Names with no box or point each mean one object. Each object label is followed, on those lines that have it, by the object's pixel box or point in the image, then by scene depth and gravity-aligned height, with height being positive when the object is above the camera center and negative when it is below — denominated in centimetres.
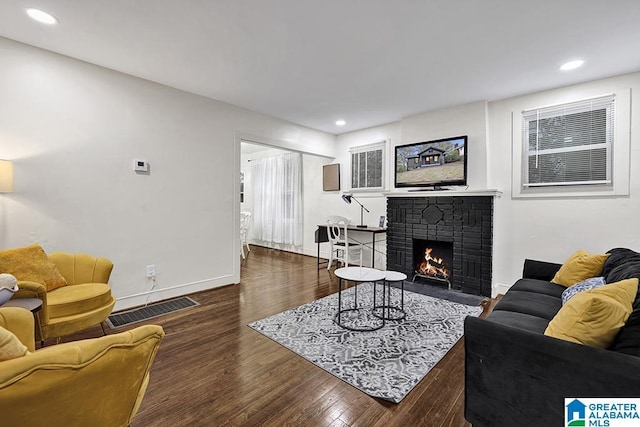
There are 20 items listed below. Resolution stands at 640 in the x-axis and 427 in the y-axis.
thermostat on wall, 326 +53
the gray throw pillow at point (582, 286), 201 -54
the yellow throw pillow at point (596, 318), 121 -46
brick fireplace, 382 -38
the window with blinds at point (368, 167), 526 +86
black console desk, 486 -42
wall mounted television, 407 +75
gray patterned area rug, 197 -114
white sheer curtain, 668 +32
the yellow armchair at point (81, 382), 81 -56
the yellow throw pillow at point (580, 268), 246 -50
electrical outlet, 337 -72
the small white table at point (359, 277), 270 -65
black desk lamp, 539 +20
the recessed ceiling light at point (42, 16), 213 +151
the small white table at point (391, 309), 285 -110
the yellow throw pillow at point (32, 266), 221 -45
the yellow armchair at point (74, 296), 200 -67
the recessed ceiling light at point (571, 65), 283 +152
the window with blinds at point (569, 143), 319 +84
